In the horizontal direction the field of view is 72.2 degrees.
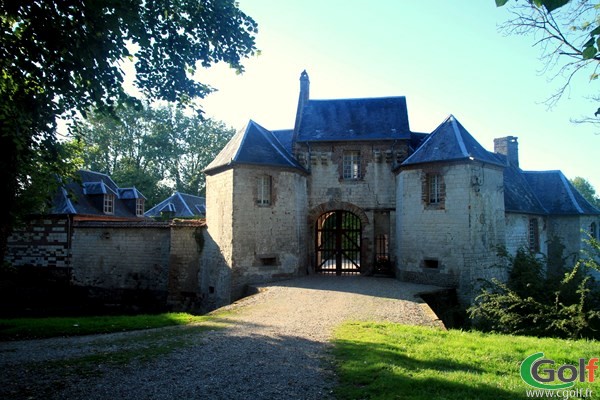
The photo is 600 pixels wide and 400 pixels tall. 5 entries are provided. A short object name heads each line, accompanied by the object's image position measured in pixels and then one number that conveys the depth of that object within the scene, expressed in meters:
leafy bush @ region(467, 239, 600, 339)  8.80
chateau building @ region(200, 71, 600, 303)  13.98
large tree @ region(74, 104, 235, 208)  36.66
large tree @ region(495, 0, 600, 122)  2.53
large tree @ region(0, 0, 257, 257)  5.71
